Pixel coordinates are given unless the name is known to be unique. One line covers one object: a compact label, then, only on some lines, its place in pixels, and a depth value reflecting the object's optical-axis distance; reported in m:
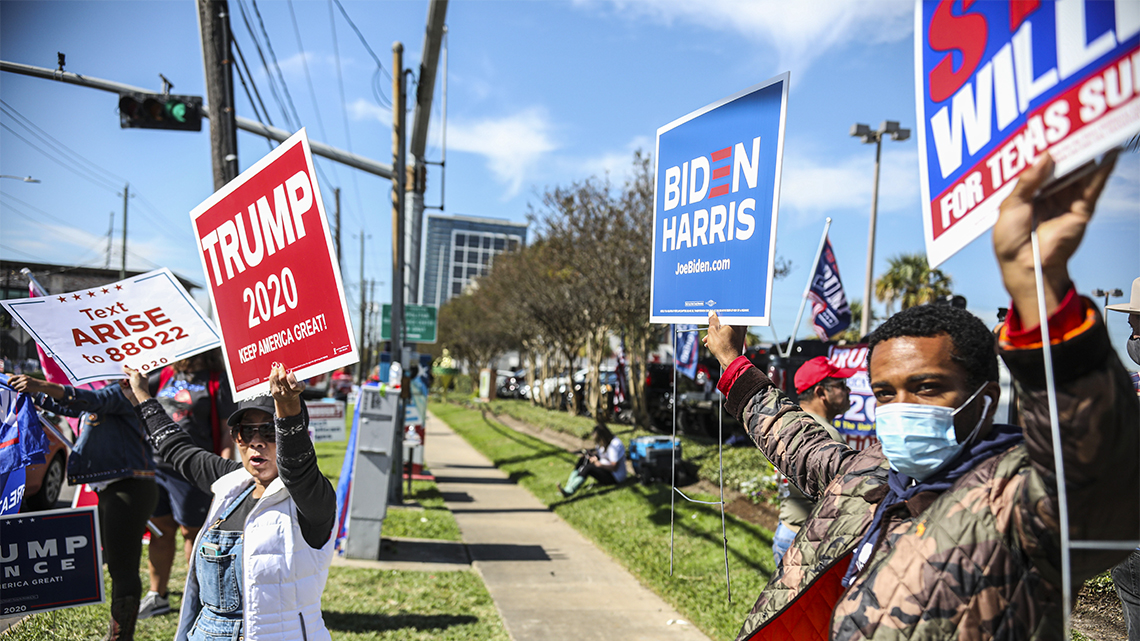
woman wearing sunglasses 2.46
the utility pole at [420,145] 9.21
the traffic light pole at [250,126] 6.94
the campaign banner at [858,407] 7.59
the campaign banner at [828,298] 9.06
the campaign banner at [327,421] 10.20
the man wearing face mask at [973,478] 1.21
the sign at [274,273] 2.69
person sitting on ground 11.12
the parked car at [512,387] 45.66
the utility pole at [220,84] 6.32
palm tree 27.32
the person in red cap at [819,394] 4.23
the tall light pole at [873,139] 17.30
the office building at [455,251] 137.50
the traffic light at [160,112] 7.84
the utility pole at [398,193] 10.95
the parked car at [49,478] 4.94
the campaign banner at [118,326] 3.58
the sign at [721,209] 2.86
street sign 16.91
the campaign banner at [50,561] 3.40
